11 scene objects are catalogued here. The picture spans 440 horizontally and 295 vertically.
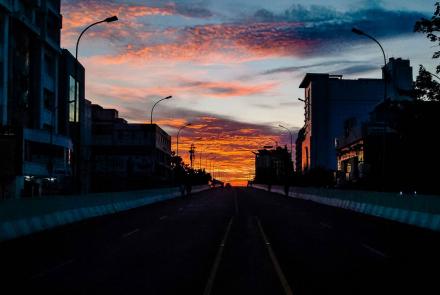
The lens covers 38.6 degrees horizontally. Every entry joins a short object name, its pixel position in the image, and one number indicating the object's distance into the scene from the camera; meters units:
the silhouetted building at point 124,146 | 131.88
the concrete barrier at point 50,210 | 19.22
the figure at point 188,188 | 83.47
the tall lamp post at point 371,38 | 39.31
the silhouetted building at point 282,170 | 145.62
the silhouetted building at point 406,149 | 51.53
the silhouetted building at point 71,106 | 89.31
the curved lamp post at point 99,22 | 34.53
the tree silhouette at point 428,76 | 49.62
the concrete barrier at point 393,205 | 23.89
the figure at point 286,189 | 79.76
